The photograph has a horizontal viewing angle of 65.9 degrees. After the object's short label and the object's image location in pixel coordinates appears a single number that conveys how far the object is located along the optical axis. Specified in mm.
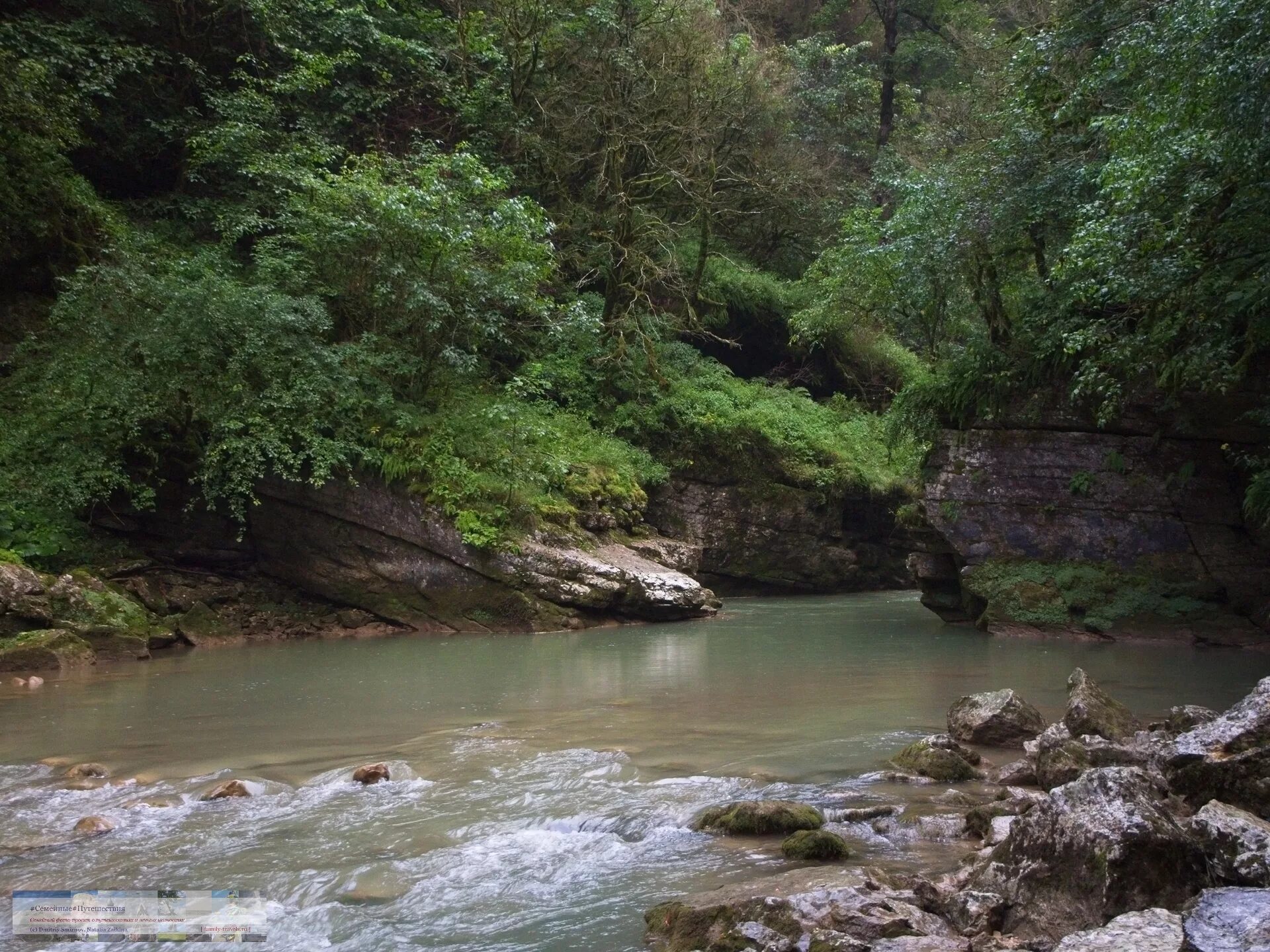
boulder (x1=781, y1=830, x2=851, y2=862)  4945
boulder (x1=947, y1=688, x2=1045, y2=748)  7359
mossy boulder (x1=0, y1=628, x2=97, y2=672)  11266
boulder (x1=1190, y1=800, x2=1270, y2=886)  3686
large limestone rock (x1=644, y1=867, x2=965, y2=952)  3818
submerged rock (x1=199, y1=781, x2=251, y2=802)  6328
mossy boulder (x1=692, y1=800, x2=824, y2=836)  5430
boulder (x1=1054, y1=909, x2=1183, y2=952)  3162
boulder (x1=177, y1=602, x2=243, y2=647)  14102
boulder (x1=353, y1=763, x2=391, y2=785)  6660
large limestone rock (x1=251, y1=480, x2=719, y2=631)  15289
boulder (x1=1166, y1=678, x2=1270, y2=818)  4859
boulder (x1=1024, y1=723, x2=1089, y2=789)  5754
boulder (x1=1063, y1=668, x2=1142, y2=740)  6699
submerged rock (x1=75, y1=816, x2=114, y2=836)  5621
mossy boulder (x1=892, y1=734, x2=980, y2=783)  6488
